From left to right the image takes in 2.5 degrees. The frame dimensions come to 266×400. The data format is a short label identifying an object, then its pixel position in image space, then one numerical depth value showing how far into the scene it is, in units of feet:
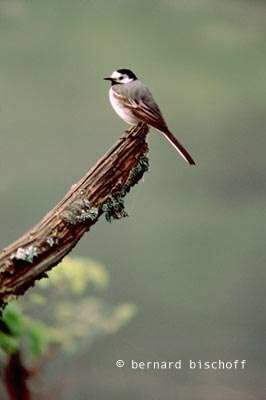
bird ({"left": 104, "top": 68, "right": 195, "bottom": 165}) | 25.14
